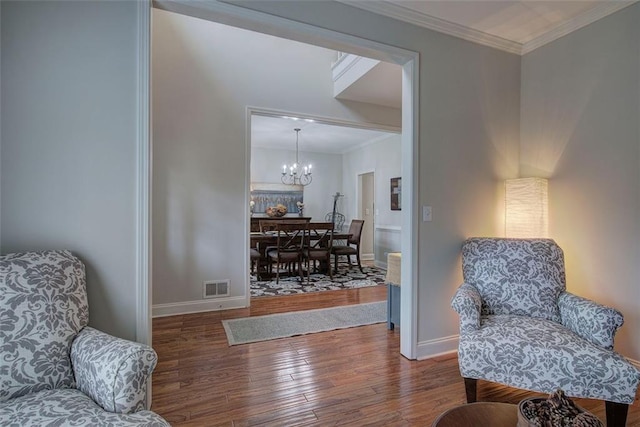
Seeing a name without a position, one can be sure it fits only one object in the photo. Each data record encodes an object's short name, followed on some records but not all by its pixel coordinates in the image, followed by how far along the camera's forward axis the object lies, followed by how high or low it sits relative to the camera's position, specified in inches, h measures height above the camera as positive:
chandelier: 296.5 +33.8
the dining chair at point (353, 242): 212.4 -23.0
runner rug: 111.5 -43.8
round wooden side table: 39.4 -26.6
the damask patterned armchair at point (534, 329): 60.7 -26.6
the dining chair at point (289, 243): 184.9 -20.3
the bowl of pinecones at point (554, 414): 31.3 -21.1
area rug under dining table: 171.5 -43.5
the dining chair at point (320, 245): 193.8 -22.8
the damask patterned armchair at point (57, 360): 40.2 -21.8
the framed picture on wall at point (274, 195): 296.5 +14.3
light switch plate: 95.0 -0.7
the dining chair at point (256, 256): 181.9 -26.5
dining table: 191.9 -19.1
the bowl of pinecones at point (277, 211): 251.6 -0.6
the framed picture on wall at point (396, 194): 230.2 +12.5
